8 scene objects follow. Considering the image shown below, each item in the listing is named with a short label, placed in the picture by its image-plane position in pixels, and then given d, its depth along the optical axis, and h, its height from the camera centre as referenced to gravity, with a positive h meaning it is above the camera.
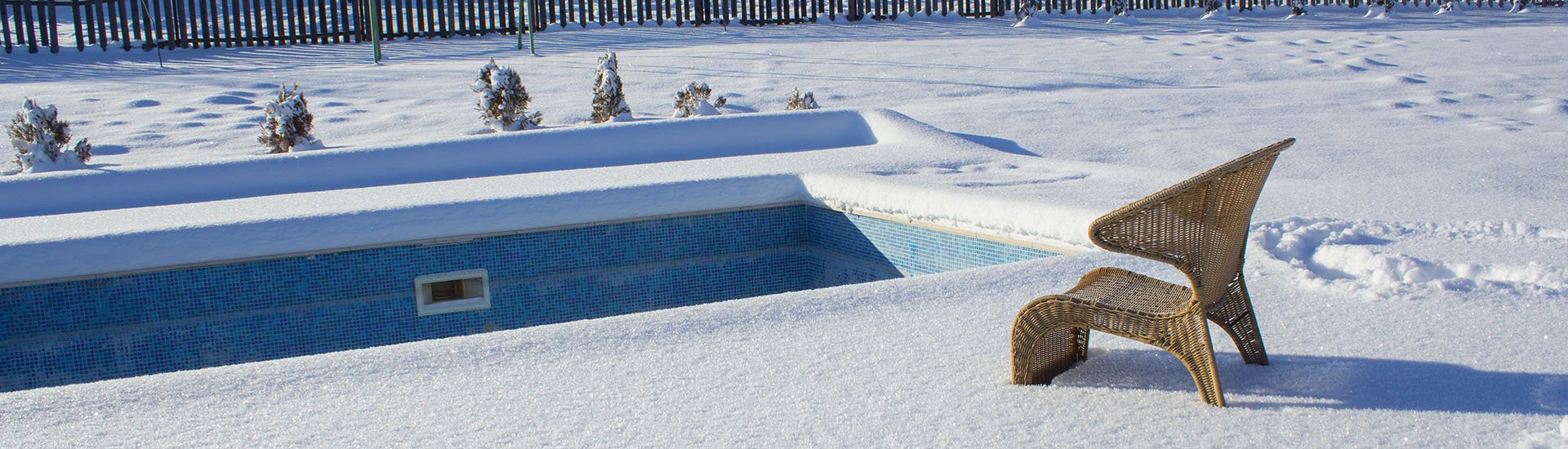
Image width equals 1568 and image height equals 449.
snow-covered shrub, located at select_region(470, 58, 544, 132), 7.42 -0.27
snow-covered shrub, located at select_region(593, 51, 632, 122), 7.68 -0.29
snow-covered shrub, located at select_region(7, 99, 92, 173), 6.37 -0.36
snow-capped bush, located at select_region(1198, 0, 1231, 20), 15.30 +0.20
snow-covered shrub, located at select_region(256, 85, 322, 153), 6.83 -0.34
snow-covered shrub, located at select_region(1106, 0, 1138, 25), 14.67 +0.21
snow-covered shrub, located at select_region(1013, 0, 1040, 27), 14.70 +0.26
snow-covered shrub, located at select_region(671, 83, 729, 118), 7.90 -0.36
